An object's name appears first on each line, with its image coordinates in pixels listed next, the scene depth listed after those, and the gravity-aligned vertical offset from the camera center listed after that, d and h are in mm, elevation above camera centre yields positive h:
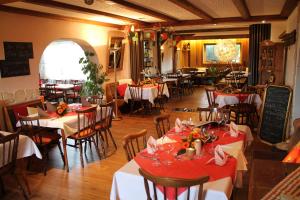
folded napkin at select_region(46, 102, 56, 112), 4573 -698
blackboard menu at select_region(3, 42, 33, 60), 5133 +326
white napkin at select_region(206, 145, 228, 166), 2161 -770
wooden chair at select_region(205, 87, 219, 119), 6344 -779
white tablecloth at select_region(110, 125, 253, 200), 1793 -875
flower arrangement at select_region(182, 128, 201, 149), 2495 -732
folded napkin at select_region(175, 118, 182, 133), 3053 -727
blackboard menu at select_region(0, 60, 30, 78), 5055 -19
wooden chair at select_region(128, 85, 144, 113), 7354 -796
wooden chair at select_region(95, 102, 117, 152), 4676 -944
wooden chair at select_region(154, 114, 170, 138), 3243 -692
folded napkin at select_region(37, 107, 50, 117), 4250 -741
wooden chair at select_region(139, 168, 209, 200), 1681 -748
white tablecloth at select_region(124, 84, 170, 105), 7309 -822
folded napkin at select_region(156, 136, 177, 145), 2722 -791
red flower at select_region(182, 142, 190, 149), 2525 -781
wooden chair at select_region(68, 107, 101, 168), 4156 -978
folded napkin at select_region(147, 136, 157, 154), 2428 -746
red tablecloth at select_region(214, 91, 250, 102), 5916 -756
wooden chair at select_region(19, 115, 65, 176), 3969 -1047
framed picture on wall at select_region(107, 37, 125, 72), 8312 +420
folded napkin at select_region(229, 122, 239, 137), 2850 -737
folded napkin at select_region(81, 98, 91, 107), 4934 -693
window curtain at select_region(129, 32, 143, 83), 9375 +178
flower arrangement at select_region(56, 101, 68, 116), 4337 -698
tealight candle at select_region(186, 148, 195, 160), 2297 -772
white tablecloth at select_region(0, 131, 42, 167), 3325 -1013
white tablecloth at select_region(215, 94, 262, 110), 5961 -846
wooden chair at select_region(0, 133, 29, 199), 2990 -994
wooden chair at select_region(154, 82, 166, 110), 7769 -836
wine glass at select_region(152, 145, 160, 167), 2189 -808
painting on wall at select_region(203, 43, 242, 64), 16141 +506
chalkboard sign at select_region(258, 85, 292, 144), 4219 -866
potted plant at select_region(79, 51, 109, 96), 7051 -399
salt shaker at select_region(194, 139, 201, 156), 2363 -744
